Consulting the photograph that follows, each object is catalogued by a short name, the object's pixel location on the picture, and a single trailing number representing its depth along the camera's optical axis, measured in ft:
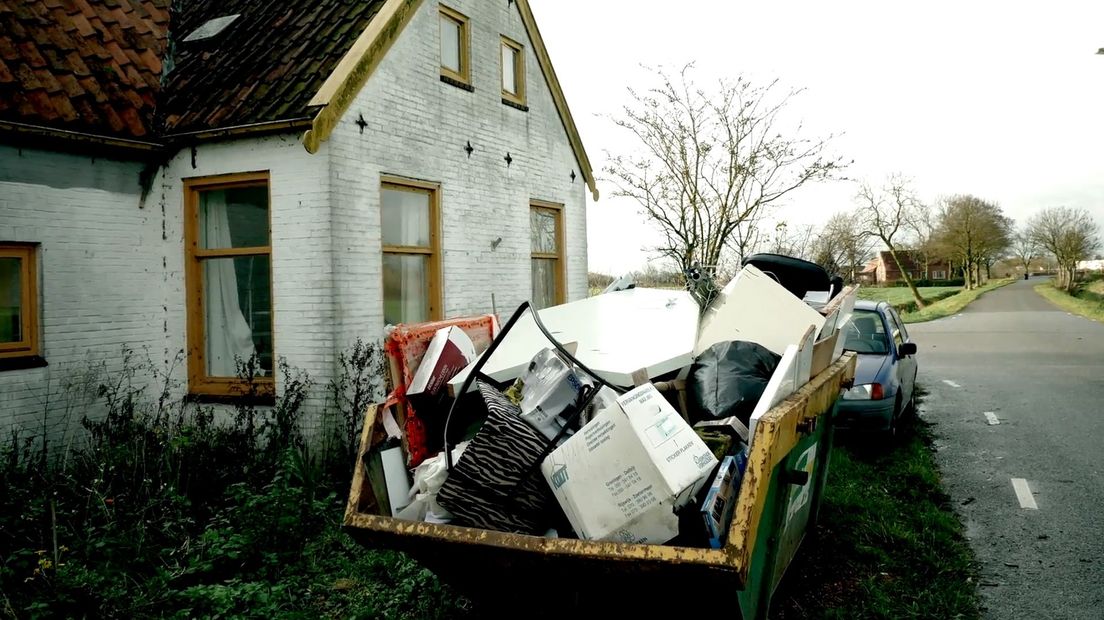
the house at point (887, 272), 248.11
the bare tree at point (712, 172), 48.21
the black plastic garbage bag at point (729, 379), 11.32
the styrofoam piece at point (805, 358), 11.65
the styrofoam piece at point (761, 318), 13.74
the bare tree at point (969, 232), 175.22
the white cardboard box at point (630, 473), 7.99
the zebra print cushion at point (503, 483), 8.97
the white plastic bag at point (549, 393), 9.50
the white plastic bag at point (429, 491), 9.48
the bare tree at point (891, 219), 135.64
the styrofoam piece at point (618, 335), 11.61
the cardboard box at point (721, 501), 8.08
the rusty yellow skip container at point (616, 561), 7.71
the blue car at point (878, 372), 24.97
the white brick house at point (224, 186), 21.18
